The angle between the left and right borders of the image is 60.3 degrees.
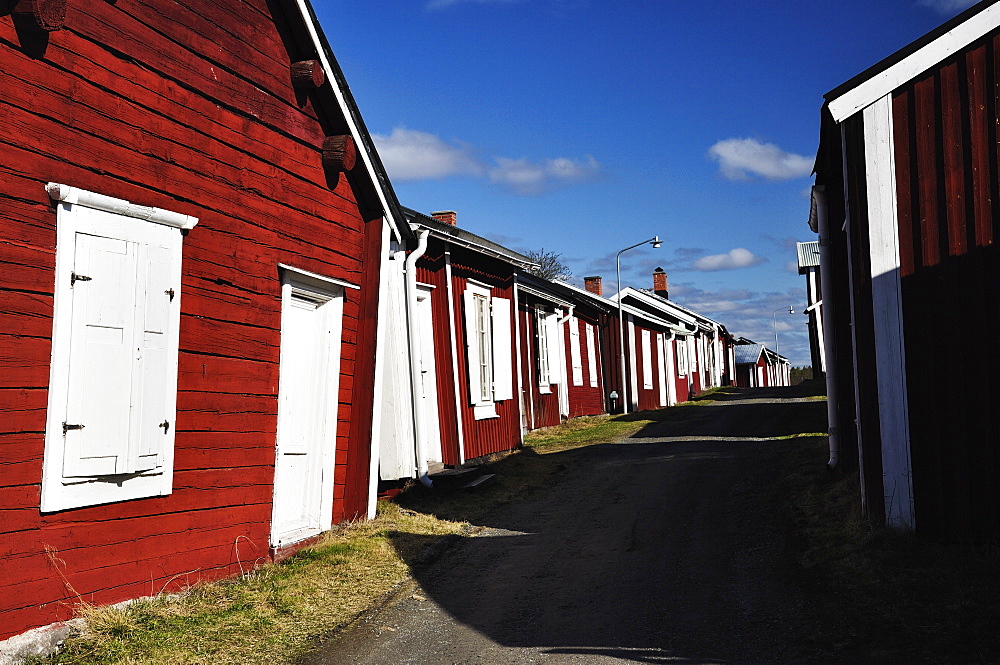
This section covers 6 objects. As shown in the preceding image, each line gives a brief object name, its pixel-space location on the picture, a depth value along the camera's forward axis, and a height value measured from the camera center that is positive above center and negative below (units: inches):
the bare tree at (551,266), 2245.1 +391.5
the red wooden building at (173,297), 197.5 +34.5
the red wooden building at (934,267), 262.4 +45.3
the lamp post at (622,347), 1107.9 +85.6
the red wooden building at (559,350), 747.4 +63.4
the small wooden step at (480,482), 431.8 -34.5
